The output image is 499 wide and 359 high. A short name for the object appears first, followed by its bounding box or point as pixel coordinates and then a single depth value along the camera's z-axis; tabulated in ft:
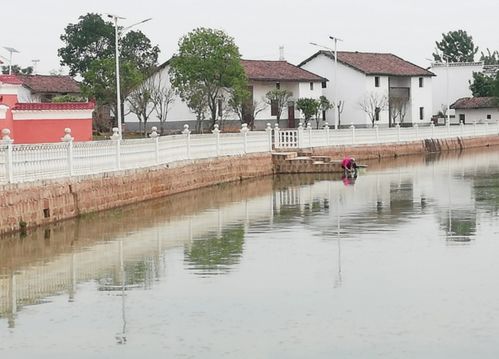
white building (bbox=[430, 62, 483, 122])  282.15
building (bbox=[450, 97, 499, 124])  259.19
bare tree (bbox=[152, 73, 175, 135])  191.01
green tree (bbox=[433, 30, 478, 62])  378.08
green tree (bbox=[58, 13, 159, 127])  250.16
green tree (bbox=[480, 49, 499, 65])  421.22
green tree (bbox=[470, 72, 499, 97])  270.65
